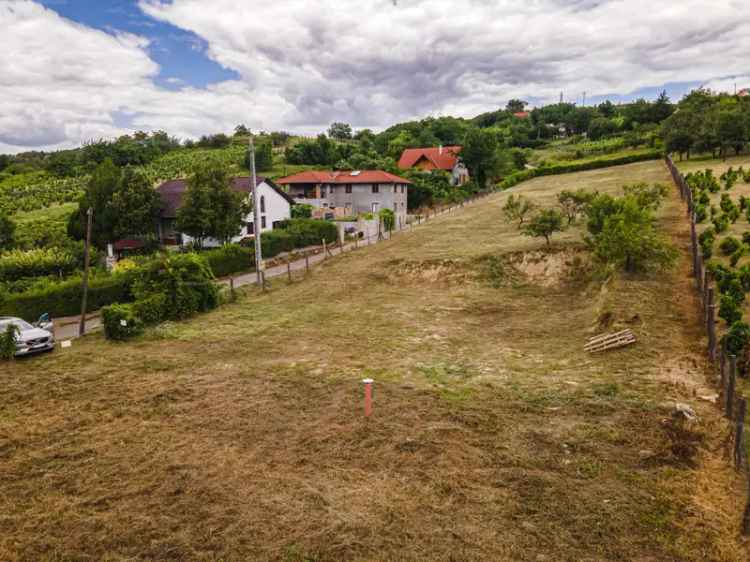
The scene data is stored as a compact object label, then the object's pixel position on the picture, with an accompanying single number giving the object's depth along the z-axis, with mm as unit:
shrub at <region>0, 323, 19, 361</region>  17344
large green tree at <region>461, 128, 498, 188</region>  69500
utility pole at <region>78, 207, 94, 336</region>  20797
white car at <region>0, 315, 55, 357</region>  17797
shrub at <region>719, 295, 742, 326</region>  13797
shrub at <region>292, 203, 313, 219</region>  49688
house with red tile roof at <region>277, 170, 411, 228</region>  54250
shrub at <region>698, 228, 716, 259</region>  20469
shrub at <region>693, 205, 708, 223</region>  26688
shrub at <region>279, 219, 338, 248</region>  39938
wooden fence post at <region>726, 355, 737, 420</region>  9586
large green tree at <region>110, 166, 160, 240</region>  35906
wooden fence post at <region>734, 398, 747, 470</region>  8375
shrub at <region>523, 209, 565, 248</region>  26578
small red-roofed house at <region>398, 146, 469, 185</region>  72812
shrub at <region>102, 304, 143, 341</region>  19859
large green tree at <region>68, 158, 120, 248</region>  35781
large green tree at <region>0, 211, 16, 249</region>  37938
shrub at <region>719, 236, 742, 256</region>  20281
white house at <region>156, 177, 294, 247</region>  40594
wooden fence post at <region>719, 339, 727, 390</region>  11070
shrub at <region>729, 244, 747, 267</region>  18797
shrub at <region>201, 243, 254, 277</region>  31531
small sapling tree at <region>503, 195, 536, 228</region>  33156
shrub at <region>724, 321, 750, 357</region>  11969
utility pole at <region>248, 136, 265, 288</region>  27172
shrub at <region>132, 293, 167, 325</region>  21512
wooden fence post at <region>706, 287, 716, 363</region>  12741
